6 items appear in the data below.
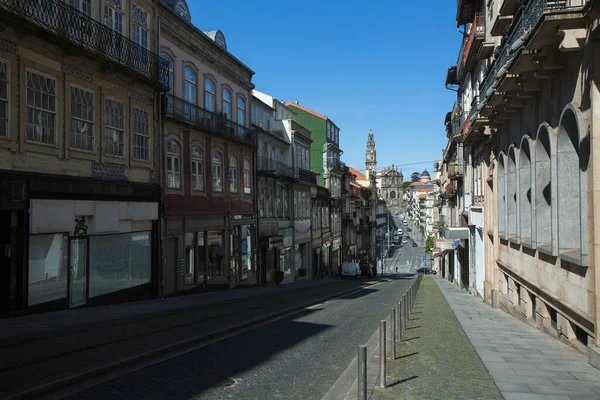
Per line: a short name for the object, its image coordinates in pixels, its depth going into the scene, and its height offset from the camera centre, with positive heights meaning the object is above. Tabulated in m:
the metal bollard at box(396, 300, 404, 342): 11.11 -2.23
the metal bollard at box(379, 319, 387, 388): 7.55 -1.92
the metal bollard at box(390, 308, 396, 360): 9.16 -1.82
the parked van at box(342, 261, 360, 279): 46.81 -4.45
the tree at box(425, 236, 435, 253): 81.94 -4.04
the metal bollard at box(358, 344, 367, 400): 6.24 -1.75
